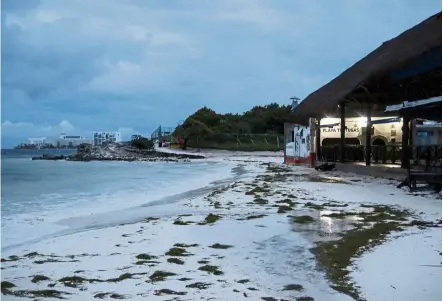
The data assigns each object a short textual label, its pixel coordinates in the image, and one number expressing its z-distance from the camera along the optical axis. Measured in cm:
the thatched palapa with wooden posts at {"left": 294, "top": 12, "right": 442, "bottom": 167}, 1193
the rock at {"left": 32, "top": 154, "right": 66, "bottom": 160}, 6079
